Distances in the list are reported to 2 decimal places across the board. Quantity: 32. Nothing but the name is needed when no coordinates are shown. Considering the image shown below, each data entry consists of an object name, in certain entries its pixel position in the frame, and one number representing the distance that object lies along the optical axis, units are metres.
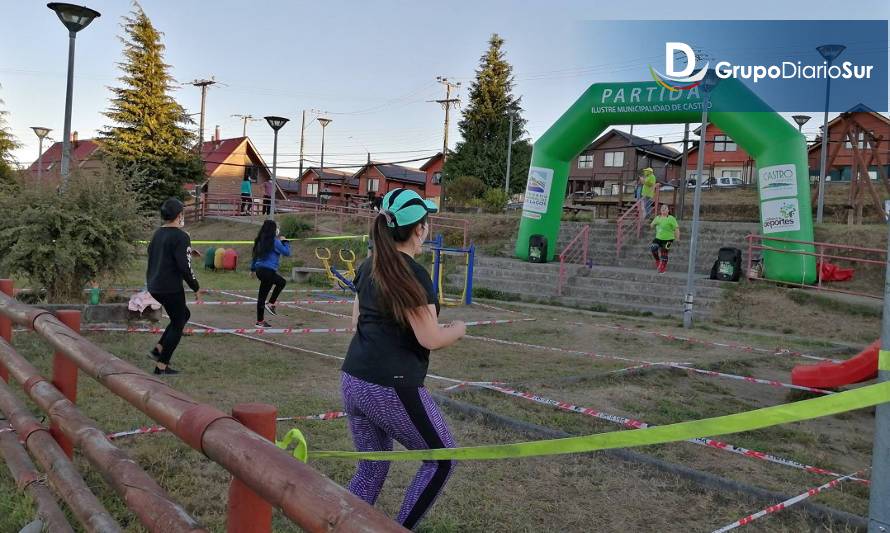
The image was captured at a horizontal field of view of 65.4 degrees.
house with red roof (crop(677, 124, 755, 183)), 55.38
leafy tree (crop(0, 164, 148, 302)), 8.84
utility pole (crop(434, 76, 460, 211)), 52.69
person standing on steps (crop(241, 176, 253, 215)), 36.88
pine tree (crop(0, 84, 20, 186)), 36.50
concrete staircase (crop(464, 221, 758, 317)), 15.77
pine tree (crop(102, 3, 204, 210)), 36.84
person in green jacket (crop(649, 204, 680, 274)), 16.75
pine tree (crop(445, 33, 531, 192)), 47.38
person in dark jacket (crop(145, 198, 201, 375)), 6.73
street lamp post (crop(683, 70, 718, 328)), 12.73
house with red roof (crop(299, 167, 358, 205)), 70.12
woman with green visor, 2.81
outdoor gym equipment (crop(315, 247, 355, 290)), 13.25
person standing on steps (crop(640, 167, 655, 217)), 21.62
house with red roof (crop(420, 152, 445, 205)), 70.44
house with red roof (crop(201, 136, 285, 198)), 55.00
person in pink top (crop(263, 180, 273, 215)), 57.82
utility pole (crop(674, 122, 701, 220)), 22.12
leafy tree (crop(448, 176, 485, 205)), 40.31
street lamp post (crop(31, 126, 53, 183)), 32.52
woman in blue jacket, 9.91
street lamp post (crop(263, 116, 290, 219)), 22.06
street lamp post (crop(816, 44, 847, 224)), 18.56
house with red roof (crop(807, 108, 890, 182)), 44.75
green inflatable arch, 15.05
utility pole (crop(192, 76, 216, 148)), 49.44
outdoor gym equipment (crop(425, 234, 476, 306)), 14.13
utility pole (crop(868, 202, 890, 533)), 2.59
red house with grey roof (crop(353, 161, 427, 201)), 69.75
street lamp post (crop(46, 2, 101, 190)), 10.98
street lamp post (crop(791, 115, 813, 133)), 27.11
